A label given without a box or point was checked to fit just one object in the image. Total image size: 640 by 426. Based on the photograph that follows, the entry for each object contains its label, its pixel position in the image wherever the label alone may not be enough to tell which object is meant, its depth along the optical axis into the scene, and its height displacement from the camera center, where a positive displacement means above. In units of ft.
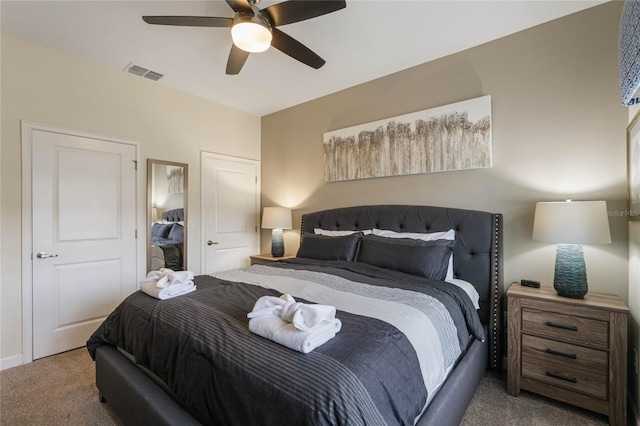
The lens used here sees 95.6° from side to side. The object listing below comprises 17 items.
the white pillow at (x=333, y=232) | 9.88 -0.66
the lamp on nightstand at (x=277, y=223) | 12.35 -0.38
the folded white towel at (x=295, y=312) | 3.85 -1.41
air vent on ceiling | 9.91 +5.04
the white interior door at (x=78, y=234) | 8.73 -0.63
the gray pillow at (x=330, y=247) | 9.12 -1.09
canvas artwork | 8.45 +2.34
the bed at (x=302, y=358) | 3.23 -1.97
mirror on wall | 11.00 +0.01
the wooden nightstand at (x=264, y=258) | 11.95 -1.88
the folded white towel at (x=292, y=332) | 3.63 -1.58
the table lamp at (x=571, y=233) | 5.93 -0.42
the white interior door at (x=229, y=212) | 12.76 +0.10
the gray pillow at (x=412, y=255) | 7.37 -1.14
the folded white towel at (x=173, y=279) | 6.06 -1.39
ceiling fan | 5.68 +4.08
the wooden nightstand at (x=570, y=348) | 5.61 -2.84
